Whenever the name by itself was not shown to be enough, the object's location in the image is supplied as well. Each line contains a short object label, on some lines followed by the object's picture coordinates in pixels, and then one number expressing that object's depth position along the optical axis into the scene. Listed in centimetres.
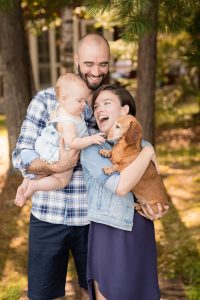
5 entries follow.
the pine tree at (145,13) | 292
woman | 253
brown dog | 246
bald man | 275
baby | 259
